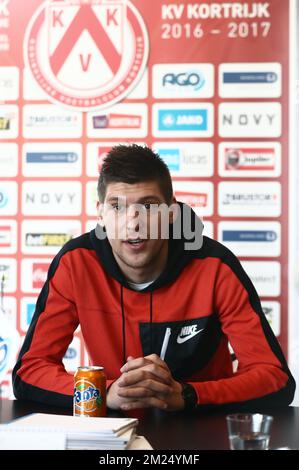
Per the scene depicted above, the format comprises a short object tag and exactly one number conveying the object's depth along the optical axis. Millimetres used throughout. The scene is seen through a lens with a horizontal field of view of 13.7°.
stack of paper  2331
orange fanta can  2600
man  3018
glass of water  2305
